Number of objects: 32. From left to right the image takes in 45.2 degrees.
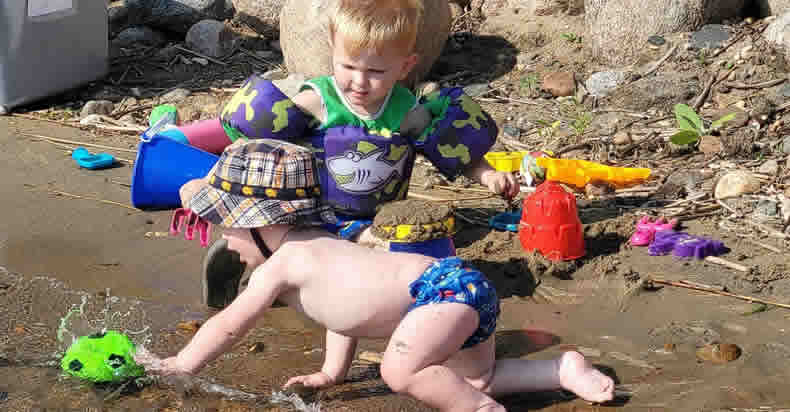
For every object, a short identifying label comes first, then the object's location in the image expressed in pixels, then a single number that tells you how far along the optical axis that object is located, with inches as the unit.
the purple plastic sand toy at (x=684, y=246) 143.5
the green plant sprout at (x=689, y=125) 184.4
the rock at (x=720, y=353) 115.1
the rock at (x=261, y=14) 291.3
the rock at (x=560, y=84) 224.5
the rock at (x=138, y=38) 297.1
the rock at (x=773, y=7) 226.8
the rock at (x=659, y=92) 207.5
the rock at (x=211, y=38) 288.4
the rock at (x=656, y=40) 228.1
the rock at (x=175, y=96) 253.1
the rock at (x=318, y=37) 237.0
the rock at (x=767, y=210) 154.9
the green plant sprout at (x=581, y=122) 193.8
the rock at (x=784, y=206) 152.6
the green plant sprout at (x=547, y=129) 204.1
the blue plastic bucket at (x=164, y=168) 136.3
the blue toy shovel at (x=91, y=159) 201.6
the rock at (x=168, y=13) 299.1
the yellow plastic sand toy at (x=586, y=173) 172.1
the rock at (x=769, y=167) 169.9
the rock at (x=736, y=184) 163.2
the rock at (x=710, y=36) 221.0
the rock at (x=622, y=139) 192.1
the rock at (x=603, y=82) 221.1
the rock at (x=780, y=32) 205.3
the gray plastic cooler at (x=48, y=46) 236.7
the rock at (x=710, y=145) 182.9
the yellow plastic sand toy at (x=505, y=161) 178.4
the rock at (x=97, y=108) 242.8
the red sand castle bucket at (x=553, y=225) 142.9
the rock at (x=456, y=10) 276.8
